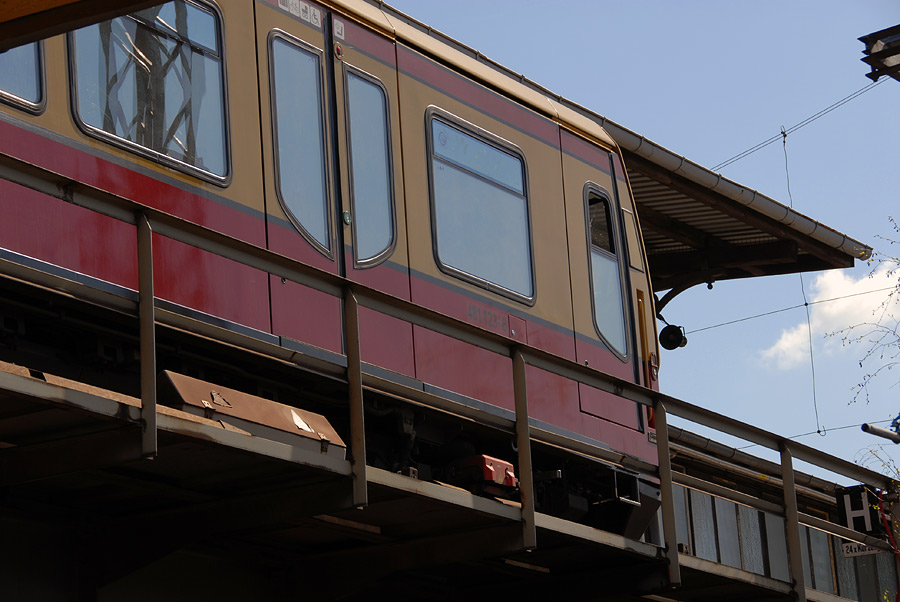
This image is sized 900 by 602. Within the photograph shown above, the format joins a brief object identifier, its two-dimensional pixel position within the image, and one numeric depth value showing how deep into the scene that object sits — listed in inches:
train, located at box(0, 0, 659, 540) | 580.7
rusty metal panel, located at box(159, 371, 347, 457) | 527.2
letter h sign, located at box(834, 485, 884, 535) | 883.4
